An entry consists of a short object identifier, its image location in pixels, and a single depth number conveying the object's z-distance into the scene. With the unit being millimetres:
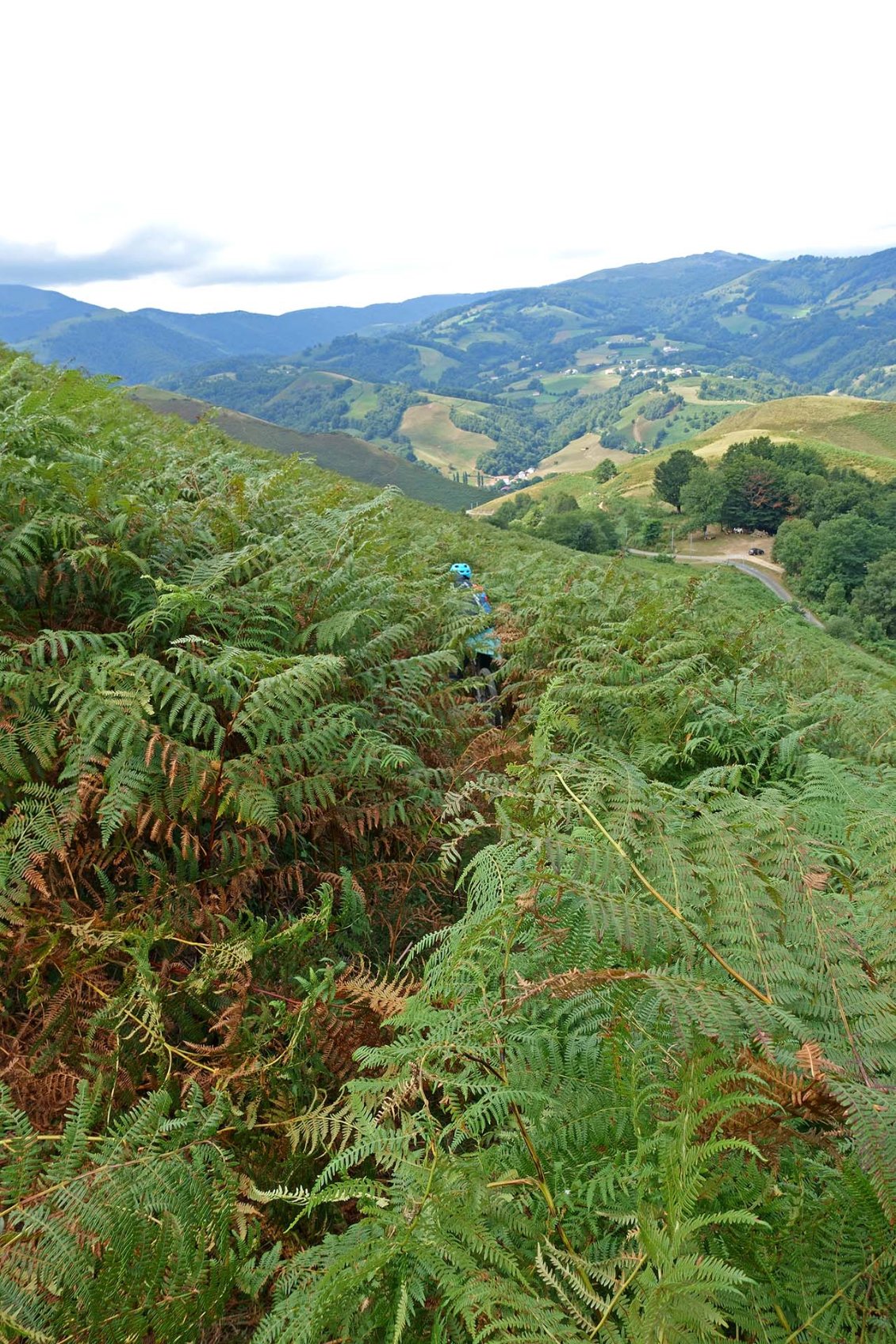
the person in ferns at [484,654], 6189
